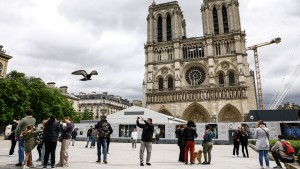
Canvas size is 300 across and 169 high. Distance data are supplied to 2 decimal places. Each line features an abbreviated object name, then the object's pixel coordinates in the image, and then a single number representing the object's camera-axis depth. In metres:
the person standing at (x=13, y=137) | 10.30
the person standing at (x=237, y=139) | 12.20
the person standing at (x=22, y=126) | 7.29
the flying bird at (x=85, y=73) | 11.45
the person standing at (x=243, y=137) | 11.82
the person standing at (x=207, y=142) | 9.01
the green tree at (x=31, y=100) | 26.48
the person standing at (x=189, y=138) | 8.77
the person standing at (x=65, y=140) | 7.49
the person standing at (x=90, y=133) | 17.76
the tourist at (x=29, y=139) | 6.84
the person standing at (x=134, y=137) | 16.64
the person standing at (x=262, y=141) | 7.80
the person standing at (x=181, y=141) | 9.52
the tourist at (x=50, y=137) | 6.98
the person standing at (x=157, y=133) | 24.03
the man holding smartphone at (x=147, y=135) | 8.20
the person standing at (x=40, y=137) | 7.72
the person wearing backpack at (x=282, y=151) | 7.49
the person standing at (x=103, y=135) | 8.34
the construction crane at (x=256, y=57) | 64.62
